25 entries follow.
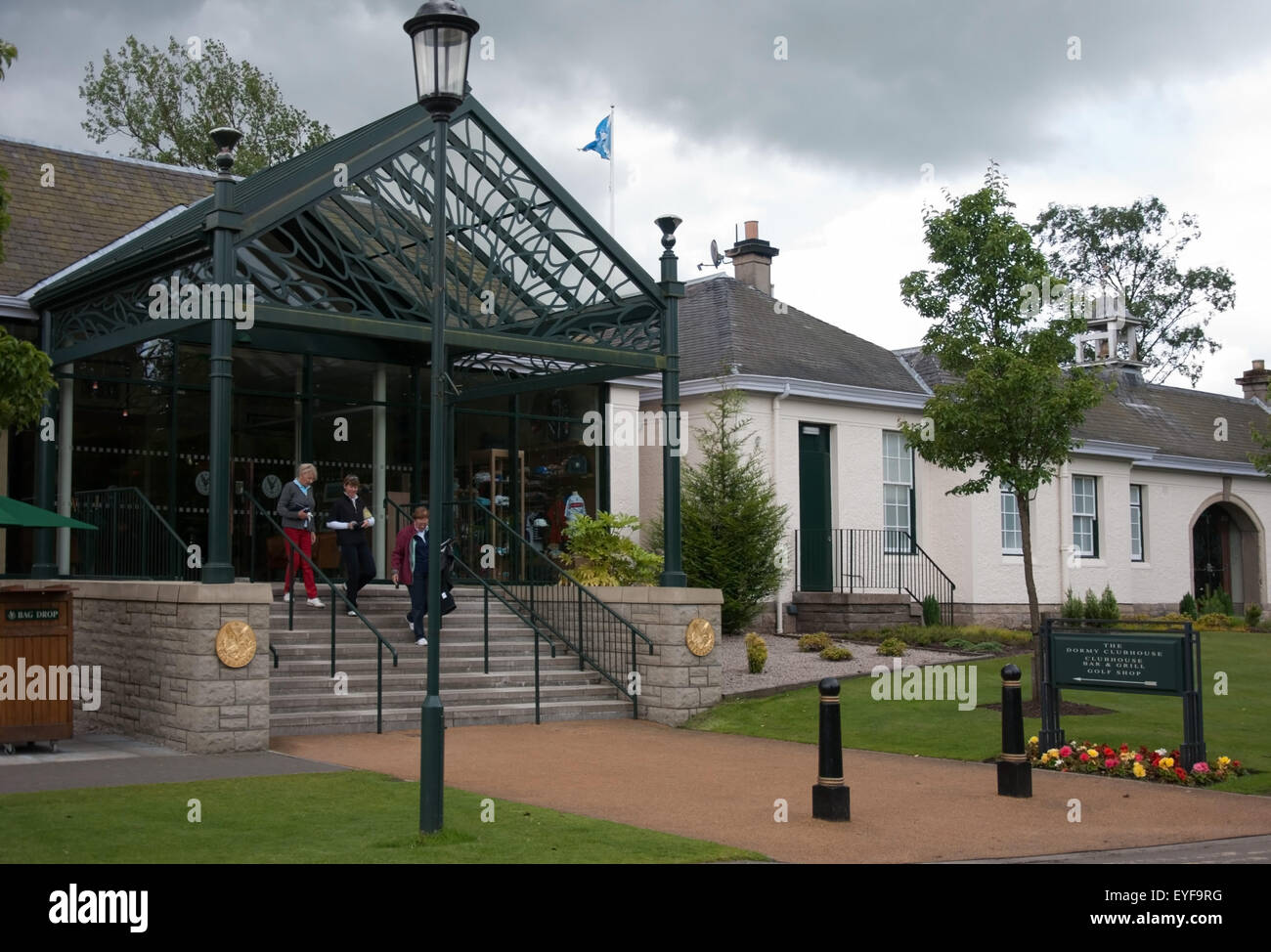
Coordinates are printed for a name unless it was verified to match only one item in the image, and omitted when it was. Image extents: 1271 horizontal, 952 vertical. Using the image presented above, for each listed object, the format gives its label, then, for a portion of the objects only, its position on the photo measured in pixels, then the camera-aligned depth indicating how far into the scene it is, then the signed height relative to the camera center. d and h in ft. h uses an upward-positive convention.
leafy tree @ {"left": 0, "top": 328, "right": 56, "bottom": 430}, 34.58 +4.77
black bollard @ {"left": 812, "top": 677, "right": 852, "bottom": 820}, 30.68 -4.90
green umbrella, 37.81 +1.28
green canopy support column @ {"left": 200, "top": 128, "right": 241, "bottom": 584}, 40.50 +5.54
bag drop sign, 38.14 -1.50
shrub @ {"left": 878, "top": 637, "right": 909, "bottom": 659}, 63.41 -4.27
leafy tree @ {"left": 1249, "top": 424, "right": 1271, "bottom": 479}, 83.97 +6.14
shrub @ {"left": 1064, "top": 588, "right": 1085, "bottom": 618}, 77.14 -2.97
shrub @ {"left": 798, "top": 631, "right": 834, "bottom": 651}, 65.00 -4.11
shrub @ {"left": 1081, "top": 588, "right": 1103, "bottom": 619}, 80.48 -3.17
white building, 75.31 +4.19
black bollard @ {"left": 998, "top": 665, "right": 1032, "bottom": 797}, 33.78 -4.80
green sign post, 37.58 -3.13
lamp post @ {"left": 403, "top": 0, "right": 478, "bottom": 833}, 27.17 +8.17
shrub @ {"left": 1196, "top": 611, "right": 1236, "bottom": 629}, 86.43 -4.25
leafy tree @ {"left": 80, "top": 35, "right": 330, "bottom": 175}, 124.06 +42.10
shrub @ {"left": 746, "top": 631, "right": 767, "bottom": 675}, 56.54 -4.01
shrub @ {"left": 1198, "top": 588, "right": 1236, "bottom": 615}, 94.94 -3.49
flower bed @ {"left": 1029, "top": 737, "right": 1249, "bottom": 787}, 36.88 -5.89
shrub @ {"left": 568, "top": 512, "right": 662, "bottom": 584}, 55.25 +0.18
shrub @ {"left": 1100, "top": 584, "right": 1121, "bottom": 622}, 80.43 -3.09
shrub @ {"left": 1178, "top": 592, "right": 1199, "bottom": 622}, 93.76 -3.51
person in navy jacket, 49.70 +1.01
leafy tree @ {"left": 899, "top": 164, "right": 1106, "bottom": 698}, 49.90 +7.52
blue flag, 79.61 +24.57
